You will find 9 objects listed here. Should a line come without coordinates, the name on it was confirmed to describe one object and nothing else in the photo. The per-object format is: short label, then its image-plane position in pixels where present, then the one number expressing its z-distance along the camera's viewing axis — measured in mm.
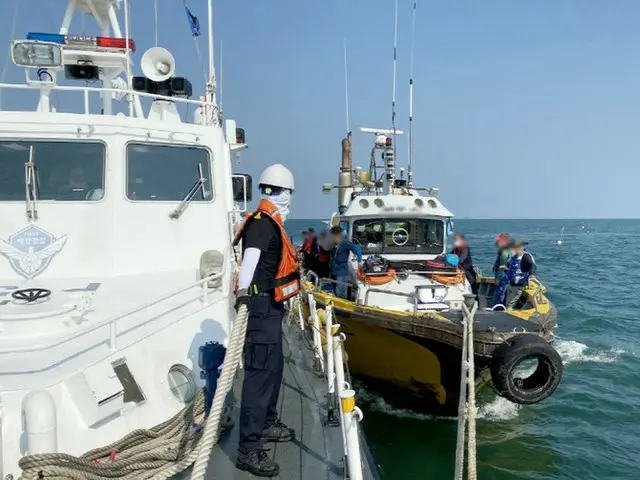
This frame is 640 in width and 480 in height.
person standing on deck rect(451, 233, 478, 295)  9578
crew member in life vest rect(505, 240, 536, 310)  8317
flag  7488
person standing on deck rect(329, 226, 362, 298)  8680
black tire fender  5703
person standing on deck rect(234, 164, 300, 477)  3027
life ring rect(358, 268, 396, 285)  8114
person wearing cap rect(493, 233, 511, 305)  8734
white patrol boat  2840
